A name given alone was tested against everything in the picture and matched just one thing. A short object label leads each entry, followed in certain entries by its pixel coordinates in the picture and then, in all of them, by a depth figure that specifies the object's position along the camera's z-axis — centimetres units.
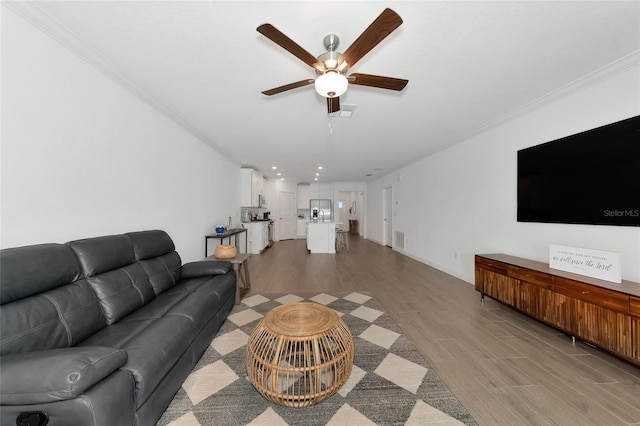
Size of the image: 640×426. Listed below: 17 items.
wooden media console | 176
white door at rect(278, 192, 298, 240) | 967
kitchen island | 688
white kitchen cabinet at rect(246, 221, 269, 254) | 676
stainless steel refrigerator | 974
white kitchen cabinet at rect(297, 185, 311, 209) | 1028
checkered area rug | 143
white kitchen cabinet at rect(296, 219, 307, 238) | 1001
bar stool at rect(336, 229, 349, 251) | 744
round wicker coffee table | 146
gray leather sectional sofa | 94
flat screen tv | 207
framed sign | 199
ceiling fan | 132
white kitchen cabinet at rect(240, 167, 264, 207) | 651
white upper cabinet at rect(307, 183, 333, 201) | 1012
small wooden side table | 313
